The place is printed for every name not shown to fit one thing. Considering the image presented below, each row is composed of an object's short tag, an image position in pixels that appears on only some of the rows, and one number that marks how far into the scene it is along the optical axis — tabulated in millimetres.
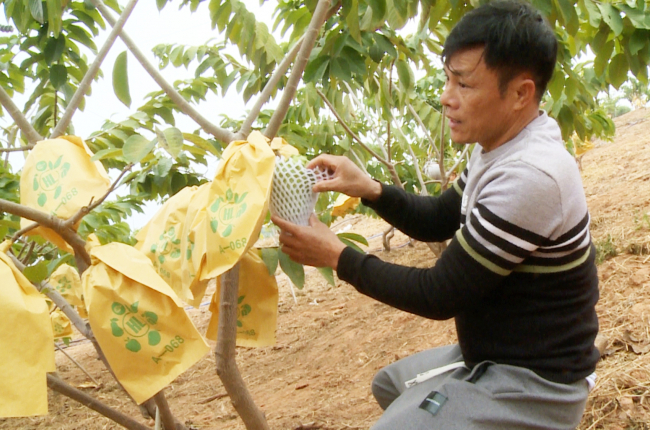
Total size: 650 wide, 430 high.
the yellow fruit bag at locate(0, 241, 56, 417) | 977
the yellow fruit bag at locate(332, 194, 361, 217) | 1985
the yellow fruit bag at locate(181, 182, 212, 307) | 1212
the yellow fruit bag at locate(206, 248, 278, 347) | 1469
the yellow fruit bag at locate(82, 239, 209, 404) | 1116
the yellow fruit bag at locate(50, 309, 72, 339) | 3559
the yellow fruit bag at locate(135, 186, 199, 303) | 1321
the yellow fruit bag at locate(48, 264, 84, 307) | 3365
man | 1067
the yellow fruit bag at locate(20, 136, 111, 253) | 1265
